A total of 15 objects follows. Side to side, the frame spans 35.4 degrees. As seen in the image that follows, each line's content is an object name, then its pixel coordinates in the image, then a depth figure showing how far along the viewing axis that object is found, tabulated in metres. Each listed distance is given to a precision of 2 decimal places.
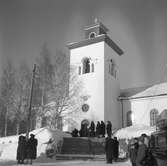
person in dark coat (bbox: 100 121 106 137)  22.95
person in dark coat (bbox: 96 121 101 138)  22.73
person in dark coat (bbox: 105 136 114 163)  13.90
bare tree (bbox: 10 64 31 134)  29.83
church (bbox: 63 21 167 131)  30.64
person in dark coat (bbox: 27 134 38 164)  13.48
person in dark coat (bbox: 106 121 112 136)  22.44
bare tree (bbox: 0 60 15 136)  30.98
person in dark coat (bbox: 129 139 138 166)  10.06
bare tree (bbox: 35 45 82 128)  27.39
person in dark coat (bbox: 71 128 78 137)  22.83
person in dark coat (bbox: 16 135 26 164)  13.58
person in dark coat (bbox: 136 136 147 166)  8.12
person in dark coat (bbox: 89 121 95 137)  23.05
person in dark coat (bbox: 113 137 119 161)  14.51
